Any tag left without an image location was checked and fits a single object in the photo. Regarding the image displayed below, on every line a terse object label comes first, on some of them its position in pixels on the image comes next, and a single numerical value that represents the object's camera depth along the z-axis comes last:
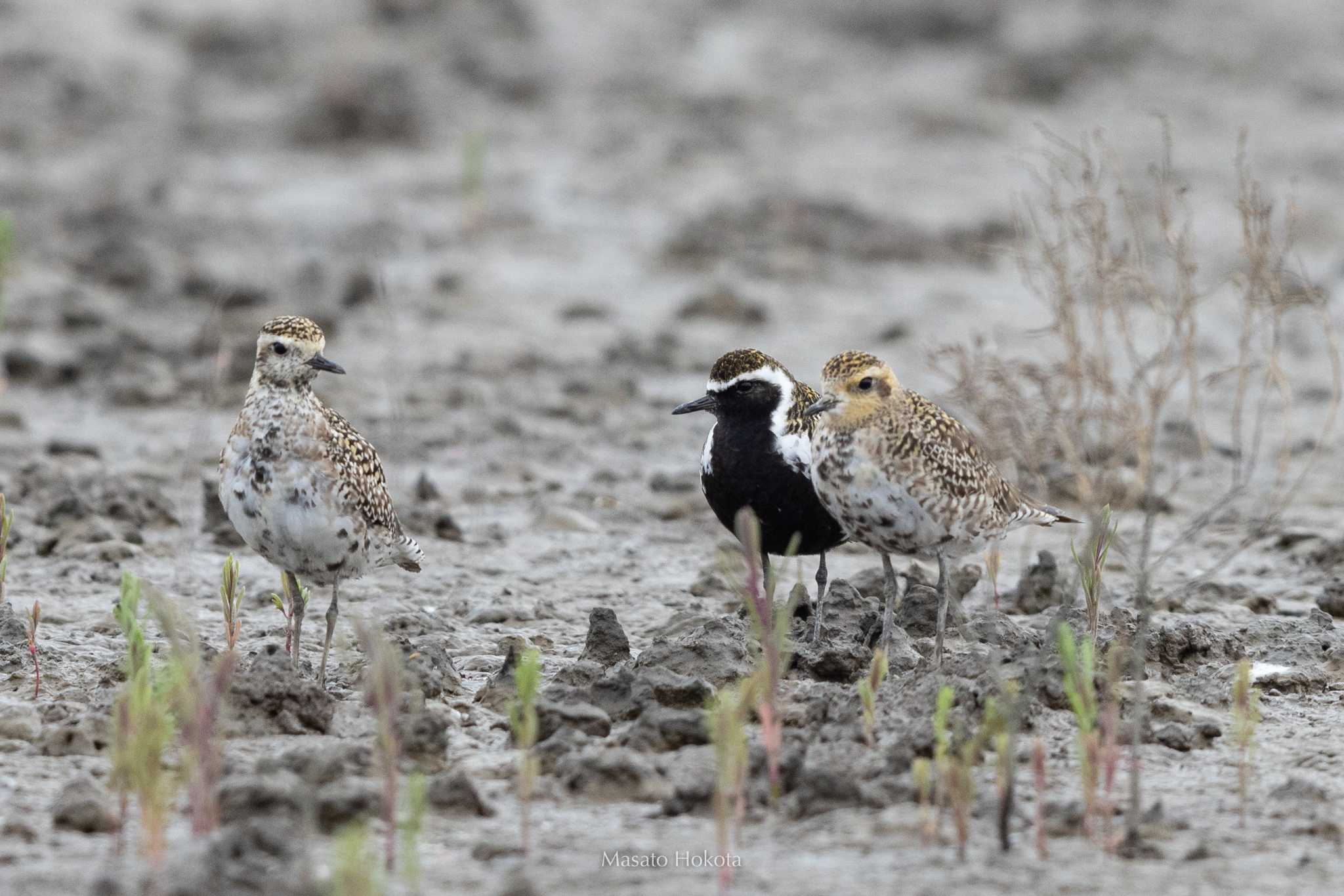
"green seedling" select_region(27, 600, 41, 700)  14.30
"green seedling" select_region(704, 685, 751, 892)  10.90
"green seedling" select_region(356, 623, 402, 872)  11.08
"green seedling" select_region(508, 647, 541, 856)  11.50
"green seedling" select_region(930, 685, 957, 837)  11.53
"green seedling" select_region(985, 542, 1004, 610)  17.19
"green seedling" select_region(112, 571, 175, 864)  10.72
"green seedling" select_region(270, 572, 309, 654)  15.21
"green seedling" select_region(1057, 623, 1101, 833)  11.42
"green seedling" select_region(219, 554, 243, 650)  14.95
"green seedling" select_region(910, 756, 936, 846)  11.40
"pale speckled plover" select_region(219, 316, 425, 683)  14.57
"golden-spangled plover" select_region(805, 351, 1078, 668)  14.91
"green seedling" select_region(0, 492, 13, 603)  15.50
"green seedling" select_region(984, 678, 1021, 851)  10.96
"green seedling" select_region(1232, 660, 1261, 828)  12.35
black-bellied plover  16.37
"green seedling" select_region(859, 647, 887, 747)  12.80
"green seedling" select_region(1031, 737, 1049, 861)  11.27
